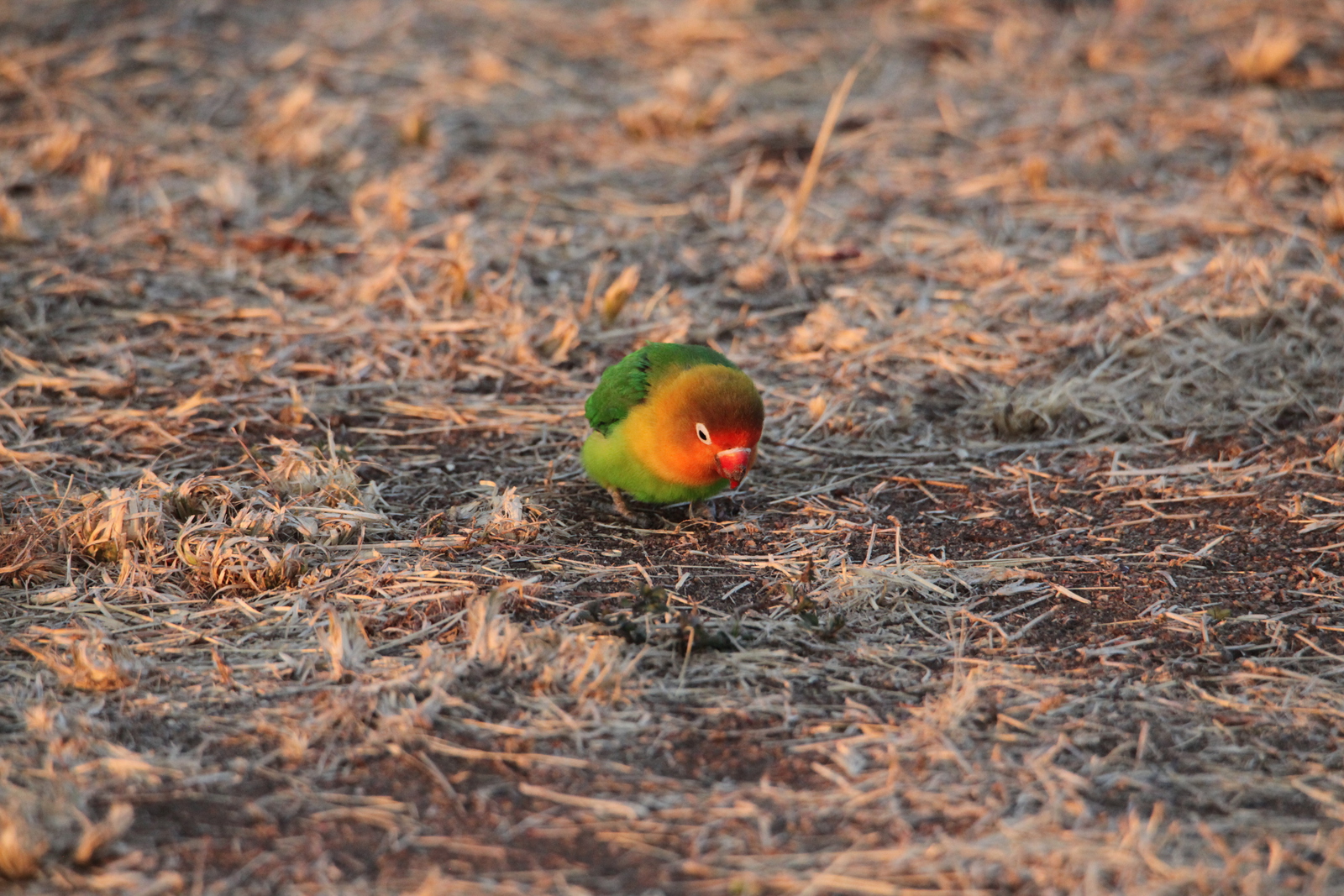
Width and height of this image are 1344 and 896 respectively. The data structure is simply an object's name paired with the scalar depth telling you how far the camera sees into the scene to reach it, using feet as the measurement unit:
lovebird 27.55
